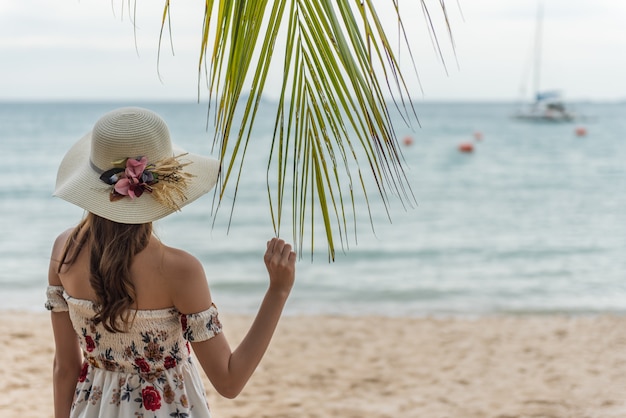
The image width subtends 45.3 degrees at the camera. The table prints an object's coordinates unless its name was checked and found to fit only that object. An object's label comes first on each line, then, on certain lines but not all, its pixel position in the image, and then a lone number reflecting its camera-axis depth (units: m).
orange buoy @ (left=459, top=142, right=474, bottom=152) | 34.72
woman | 1.55
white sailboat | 55.12
